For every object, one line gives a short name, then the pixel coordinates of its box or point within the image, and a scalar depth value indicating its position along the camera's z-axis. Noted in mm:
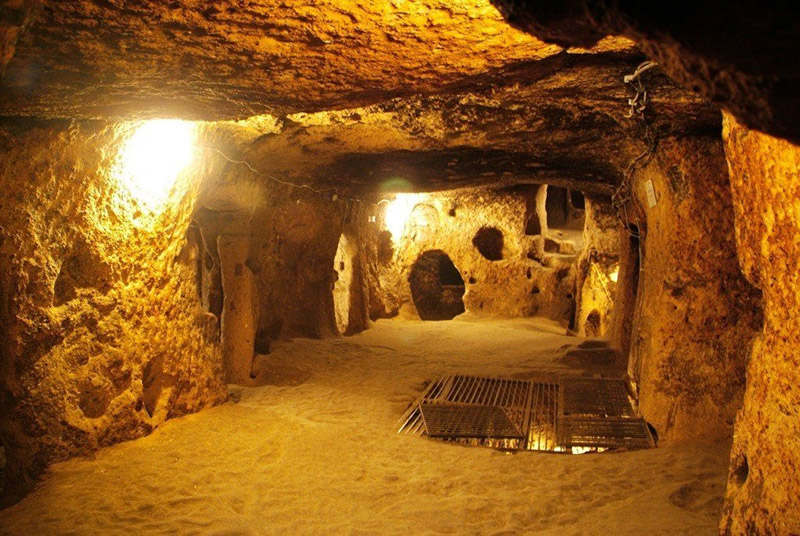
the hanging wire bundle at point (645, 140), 3598
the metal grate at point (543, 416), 4809
